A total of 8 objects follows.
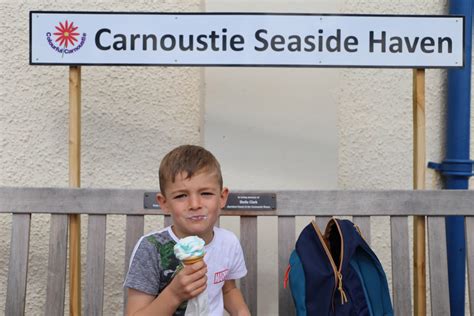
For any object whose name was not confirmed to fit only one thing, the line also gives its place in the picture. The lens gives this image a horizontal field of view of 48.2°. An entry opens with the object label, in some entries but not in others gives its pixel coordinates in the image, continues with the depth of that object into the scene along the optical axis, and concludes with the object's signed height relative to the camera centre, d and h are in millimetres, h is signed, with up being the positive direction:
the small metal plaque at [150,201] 1958 -128
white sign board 1944 +476
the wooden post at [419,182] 2037 -55
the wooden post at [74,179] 1981 -51
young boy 1470 -204
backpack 1685 -355
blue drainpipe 2605 +40
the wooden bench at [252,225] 1959 -220
